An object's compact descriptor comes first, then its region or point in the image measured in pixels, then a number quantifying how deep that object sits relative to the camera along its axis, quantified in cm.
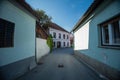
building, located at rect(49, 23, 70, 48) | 1706
